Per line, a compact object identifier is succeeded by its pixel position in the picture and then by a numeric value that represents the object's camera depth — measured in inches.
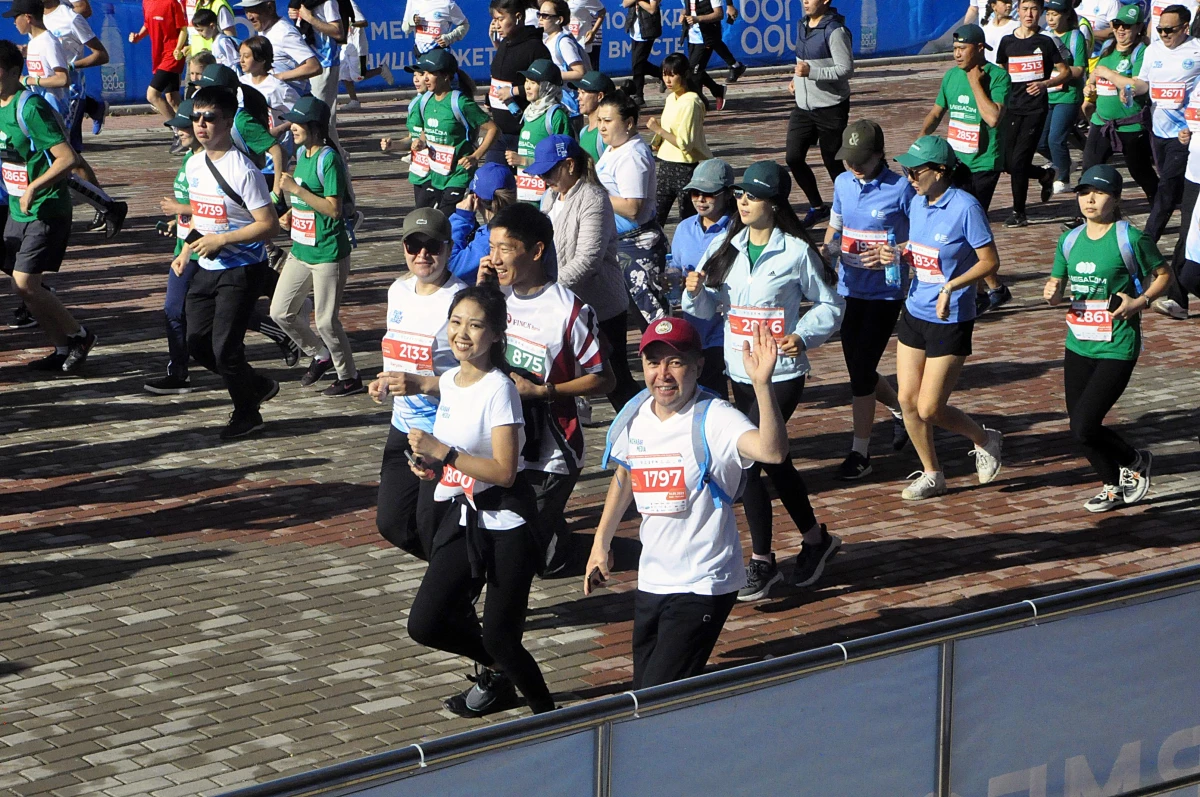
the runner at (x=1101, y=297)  598.8
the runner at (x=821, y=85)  1106.8
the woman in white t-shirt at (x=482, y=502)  427.3
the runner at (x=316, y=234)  766.5
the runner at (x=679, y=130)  973.6
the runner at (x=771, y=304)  553.7
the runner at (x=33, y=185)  801.5
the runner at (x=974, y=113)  973.0
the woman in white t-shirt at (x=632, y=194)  733.7
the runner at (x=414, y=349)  503.2
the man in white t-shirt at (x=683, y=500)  402.7
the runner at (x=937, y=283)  622.5
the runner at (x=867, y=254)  661.5
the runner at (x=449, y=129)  897.4
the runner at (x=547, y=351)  472.7
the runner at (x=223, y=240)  701.6
